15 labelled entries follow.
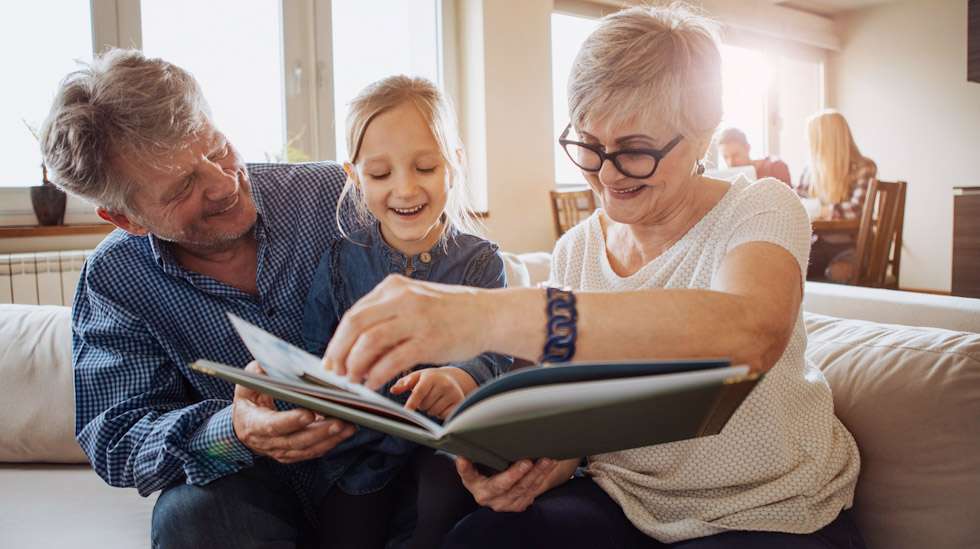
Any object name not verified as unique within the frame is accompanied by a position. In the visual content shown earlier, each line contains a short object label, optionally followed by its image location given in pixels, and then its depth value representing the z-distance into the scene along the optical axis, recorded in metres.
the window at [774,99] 7.15
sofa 1.12
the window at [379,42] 4.28
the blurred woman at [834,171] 4.46
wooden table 4.03
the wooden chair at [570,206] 4.90
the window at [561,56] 5.28
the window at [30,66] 3.21
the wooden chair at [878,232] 3.70
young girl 1.21
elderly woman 0.99
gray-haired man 1.18
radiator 2.79
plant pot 3.14
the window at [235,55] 3.58
